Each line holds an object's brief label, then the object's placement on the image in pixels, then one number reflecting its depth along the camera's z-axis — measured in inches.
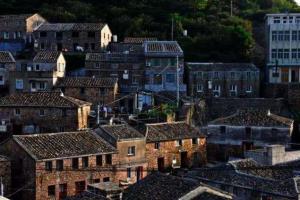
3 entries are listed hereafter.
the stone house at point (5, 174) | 1227.2
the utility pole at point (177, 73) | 1851.9
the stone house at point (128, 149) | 1373.0
